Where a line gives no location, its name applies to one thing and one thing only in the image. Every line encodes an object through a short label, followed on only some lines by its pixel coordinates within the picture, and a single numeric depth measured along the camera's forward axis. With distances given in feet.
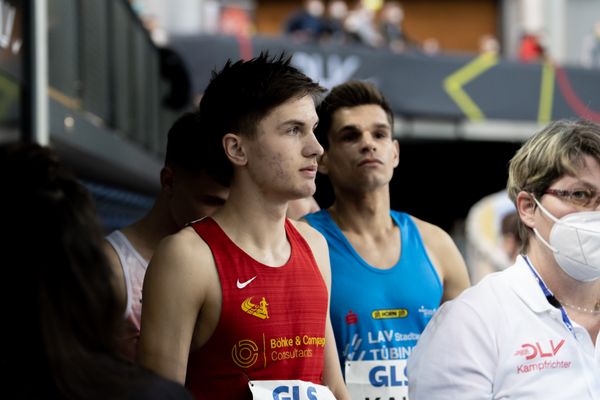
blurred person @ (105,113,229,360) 19.21
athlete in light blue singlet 21.08
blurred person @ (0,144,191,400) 10.11
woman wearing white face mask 16.22
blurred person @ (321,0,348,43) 93.90
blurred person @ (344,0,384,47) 91.20
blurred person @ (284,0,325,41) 91.76
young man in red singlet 15.57
